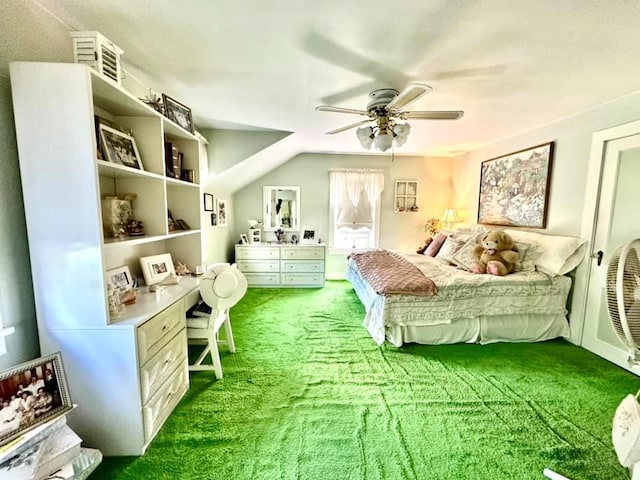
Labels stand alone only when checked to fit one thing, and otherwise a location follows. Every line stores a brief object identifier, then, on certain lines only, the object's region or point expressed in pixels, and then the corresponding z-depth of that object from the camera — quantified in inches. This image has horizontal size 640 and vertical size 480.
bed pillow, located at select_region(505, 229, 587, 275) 101.7
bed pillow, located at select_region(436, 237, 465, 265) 135.8
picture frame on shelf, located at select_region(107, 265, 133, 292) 65.2
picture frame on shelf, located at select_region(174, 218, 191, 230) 90.4
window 185.2
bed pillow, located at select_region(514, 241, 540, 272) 111.7
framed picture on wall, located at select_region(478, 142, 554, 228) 118.4
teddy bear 109.5
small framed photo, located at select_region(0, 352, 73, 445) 40.6
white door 86.8
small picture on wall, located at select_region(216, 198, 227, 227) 147.2
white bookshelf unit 45.6
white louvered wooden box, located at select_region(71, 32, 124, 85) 49.3
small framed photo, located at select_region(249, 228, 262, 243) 175.6
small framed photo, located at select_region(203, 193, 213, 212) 128.8
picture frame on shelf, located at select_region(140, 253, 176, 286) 76.9
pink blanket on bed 96.9
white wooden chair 72.4
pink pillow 154.3
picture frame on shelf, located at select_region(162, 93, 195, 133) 73.2
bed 98.3
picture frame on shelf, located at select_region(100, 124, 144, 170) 56.6
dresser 167.6
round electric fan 38.3
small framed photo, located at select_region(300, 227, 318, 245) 184.8
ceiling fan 78.2
